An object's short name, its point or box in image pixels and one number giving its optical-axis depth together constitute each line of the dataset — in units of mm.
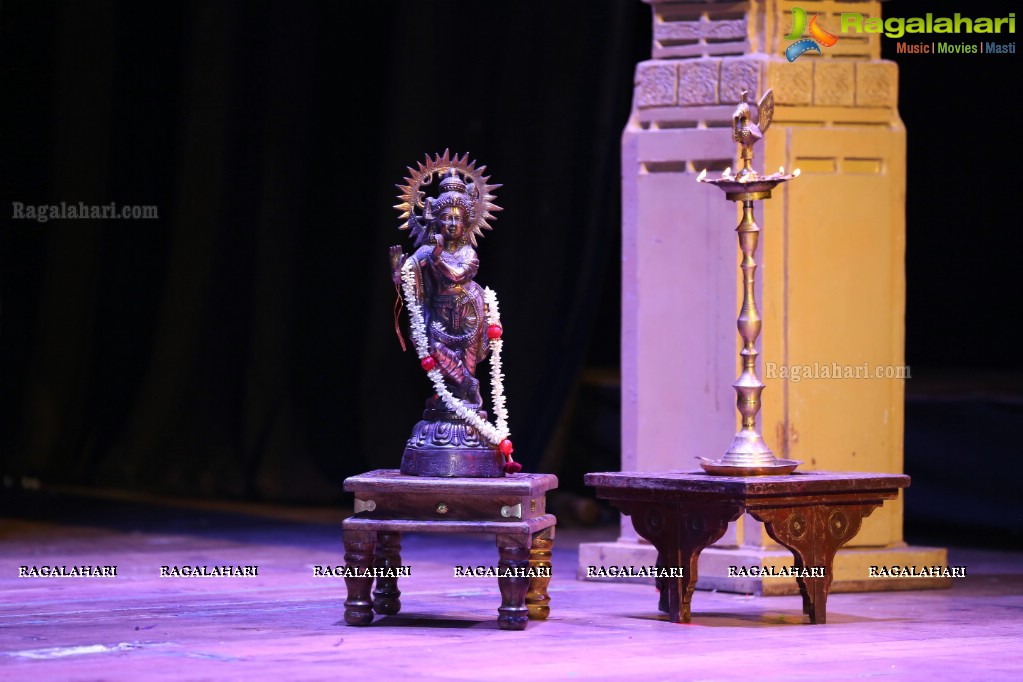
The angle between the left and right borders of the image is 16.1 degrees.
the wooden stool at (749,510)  11823
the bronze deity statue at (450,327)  12043
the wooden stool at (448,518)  11757
